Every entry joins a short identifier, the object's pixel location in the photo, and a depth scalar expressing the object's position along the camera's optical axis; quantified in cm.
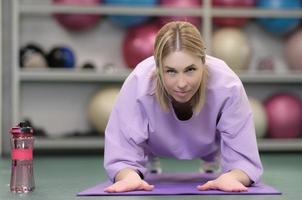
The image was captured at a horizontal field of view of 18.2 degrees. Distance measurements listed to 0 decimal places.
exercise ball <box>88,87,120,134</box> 781
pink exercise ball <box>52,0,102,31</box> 790
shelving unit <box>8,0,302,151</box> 783
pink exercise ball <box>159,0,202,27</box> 795
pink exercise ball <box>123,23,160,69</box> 783
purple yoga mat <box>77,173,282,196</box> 421
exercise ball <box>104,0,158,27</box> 792
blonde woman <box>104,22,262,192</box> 424
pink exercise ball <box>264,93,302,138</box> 802
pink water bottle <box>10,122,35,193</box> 431
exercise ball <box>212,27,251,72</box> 791
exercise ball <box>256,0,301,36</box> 812
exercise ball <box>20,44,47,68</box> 787
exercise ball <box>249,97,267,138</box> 792
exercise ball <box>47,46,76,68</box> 796
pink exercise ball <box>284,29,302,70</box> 813
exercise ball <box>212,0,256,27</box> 809
